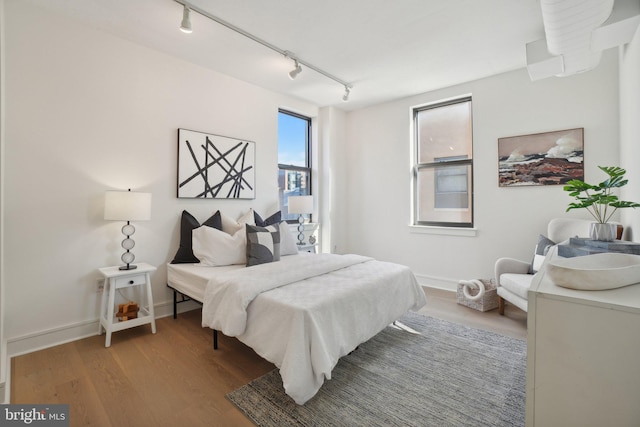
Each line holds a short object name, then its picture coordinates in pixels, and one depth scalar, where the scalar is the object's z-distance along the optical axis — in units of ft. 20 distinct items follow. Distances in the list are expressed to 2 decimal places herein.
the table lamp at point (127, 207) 7.95
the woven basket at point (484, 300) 10.25
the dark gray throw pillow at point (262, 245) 9.31
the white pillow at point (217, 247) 9.49
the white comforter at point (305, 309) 5.42
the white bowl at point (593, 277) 3.03
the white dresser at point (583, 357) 2.60
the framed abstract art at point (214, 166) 10.39
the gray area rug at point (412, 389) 5.20
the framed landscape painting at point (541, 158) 10.00
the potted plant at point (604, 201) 5.17
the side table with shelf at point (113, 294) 7.86
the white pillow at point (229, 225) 10.95
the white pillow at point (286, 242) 11.04
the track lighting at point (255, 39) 7.14
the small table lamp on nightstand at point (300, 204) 13.05
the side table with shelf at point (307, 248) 13.40
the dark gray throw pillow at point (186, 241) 9.94
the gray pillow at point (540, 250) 9.13
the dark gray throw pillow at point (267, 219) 12.13
